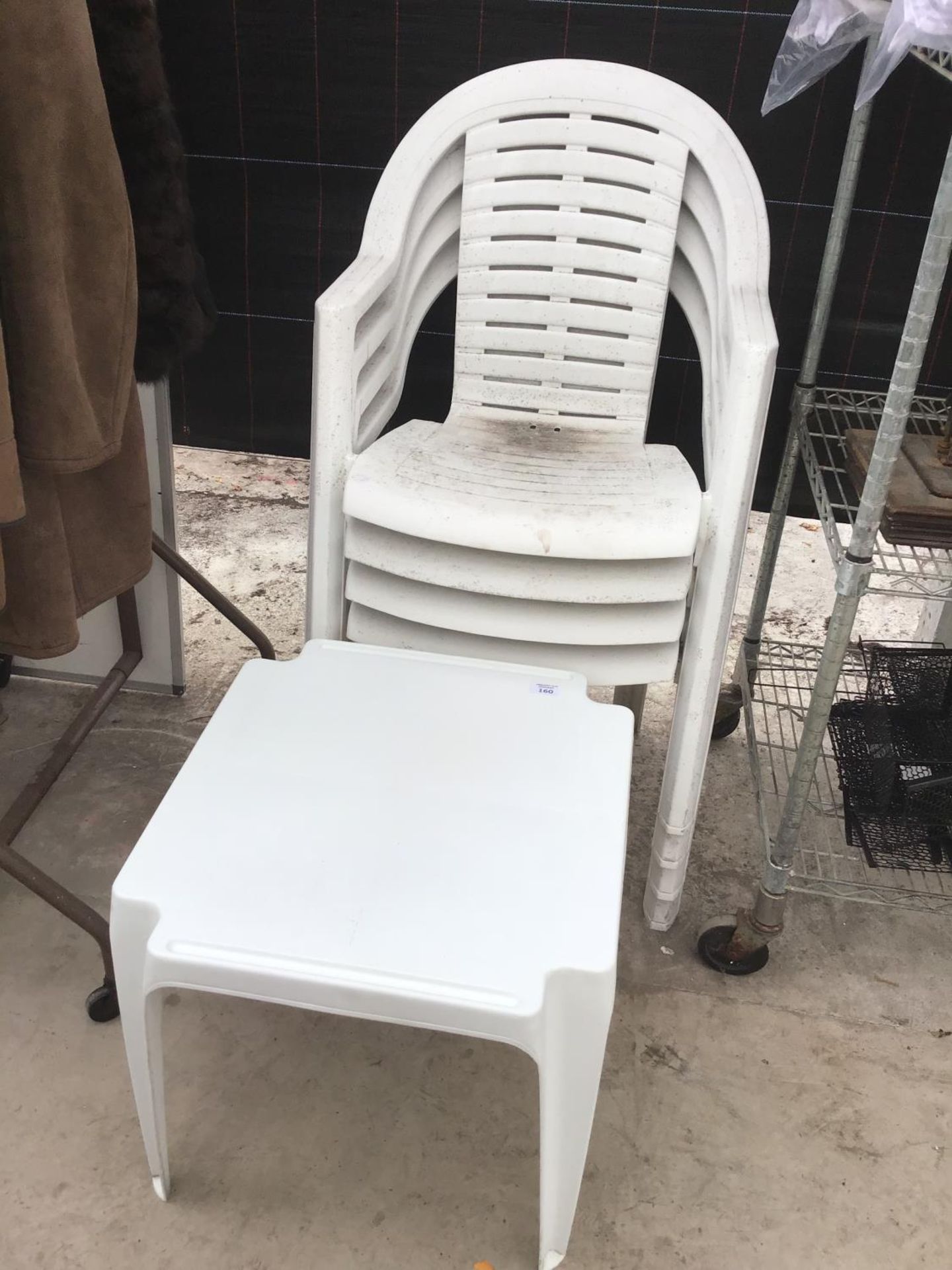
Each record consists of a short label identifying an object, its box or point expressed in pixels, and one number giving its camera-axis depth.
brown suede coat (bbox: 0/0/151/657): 1.00
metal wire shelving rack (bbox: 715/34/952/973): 1.19
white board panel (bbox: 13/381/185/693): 1.72
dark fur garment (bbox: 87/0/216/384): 1.13
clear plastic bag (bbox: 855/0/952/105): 1.01
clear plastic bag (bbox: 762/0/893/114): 1.36
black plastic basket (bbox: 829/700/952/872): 1.57
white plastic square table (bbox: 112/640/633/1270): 0.93
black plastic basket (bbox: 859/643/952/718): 1.73
